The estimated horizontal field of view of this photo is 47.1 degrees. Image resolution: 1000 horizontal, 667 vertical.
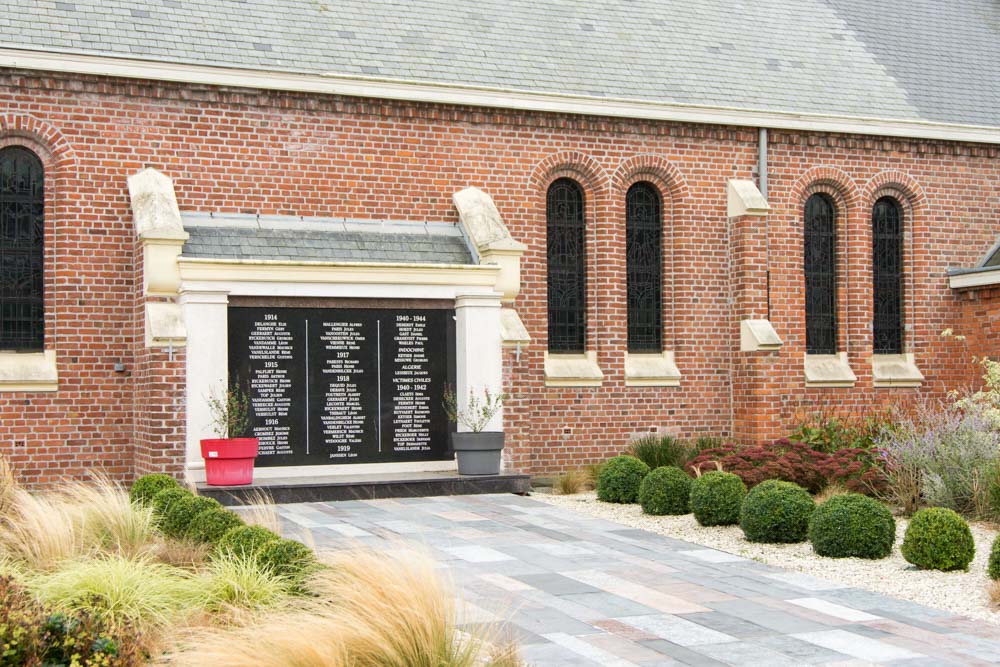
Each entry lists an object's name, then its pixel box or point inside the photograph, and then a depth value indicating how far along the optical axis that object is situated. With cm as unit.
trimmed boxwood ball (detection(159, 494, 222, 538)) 1099
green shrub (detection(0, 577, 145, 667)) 638
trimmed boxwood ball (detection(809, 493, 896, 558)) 1125
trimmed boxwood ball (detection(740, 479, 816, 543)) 1209
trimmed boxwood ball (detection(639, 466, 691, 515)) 1428
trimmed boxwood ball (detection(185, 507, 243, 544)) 1034
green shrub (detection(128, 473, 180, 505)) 1254
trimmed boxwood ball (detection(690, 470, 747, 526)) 1319
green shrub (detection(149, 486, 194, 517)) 1148
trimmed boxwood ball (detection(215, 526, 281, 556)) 905
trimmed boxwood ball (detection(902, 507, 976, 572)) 1057
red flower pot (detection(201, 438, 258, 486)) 1451
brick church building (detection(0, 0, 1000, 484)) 1611
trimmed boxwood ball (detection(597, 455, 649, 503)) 1544
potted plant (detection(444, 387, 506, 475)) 1612
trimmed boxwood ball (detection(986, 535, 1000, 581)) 973
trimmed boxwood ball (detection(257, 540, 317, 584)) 843
